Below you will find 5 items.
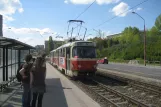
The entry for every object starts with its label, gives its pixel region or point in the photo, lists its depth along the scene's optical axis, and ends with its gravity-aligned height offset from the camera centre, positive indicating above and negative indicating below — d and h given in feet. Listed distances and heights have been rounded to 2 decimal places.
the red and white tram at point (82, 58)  36.92 -0.40
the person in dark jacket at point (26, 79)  15.10 -2.17
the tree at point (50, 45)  208.98 +15.12
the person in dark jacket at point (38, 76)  14.55 -1.81
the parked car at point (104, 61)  117.19 -3.51
